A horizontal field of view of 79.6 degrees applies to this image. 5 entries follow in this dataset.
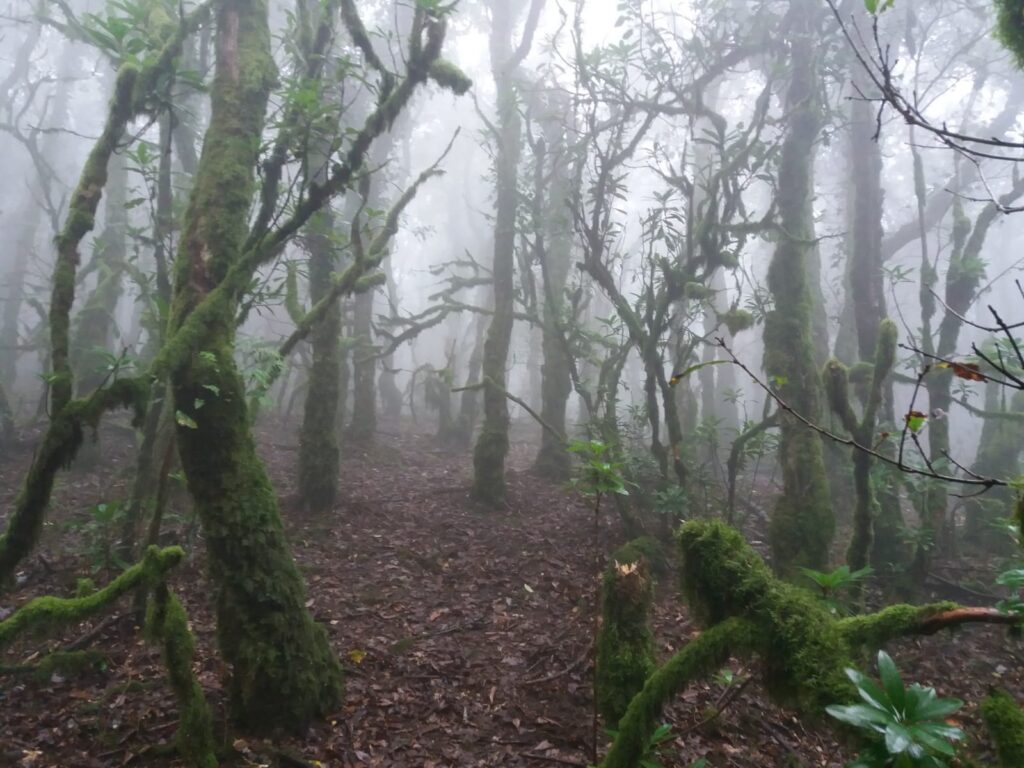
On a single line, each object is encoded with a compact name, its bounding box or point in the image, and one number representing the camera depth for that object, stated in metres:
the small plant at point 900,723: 1.61
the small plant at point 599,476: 4.22
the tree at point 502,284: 9.37
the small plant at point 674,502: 7.31
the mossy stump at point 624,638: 3.93
